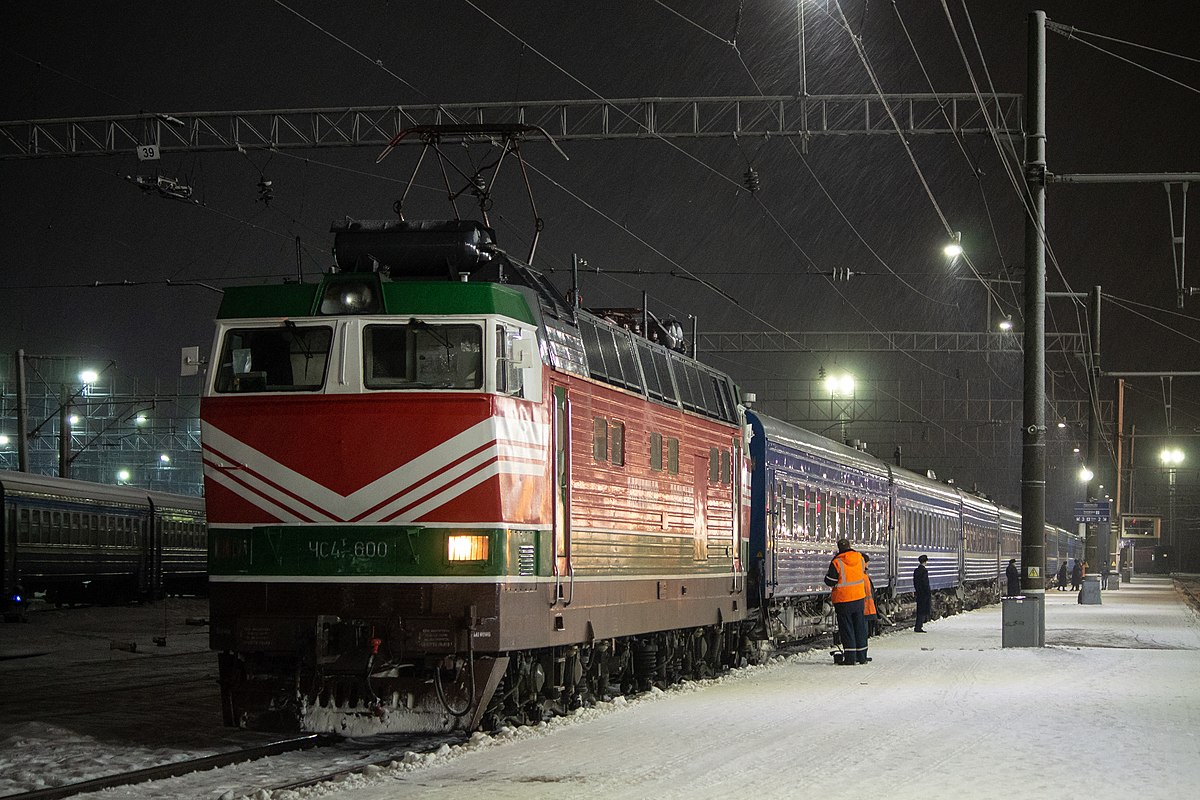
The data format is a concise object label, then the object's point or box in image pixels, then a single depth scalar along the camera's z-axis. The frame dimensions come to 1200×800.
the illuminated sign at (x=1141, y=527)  77.06
